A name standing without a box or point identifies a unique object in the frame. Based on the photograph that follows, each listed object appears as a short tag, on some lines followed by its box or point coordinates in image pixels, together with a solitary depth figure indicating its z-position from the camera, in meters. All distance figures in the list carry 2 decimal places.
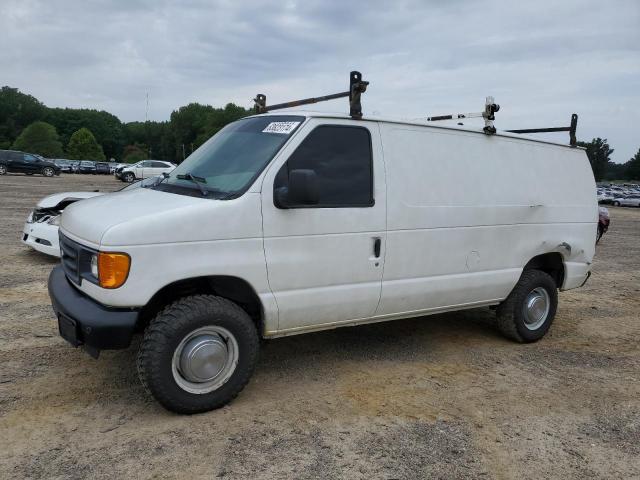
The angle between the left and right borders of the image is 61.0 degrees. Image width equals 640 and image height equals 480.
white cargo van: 3.48
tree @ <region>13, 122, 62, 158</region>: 94.62
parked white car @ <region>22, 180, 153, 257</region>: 8.30
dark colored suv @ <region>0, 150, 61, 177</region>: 35.50
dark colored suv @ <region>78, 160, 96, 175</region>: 52.06
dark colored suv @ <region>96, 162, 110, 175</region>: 53.33
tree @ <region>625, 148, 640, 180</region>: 122.56
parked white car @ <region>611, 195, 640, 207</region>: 47.12
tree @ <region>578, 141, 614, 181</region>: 123.12
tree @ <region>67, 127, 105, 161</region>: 104.44
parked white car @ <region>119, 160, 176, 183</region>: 34.41
